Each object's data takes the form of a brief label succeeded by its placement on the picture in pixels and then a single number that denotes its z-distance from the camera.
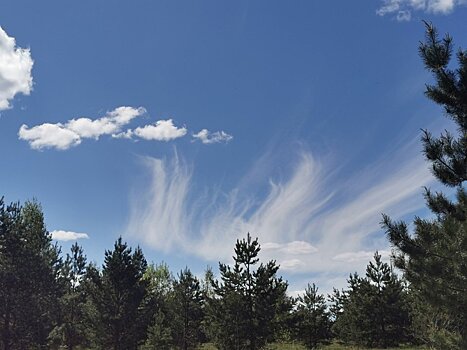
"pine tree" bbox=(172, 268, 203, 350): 42.16
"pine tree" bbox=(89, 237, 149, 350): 31.20
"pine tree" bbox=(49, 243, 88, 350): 39.88
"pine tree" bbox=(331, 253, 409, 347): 39.66
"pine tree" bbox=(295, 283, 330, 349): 40.96
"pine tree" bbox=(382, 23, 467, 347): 9.94
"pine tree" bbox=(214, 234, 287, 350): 27.28
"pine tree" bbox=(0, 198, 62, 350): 31.80
